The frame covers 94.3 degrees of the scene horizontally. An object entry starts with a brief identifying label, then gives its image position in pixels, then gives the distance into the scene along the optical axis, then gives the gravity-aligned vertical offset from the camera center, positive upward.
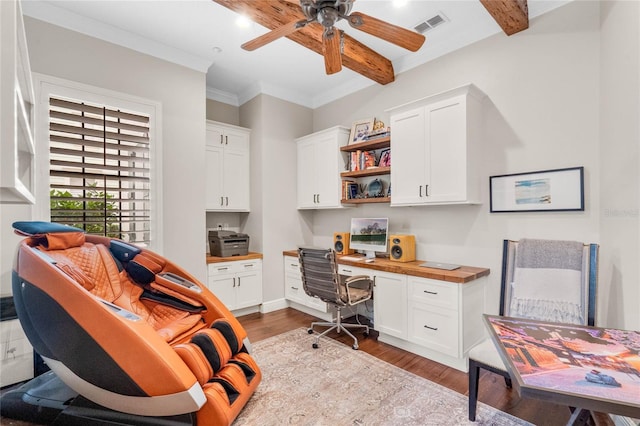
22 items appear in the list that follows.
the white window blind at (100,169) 2.60 +0.41
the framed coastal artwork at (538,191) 2.32 +0.15
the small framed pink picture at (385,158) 3.50 +0.62
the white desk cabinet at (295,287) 3.83 -1.05
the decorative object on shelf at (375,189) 3.64 +0.27
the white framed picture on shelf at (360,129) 3.73 +1.04
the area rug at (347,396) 1.89 -1.33
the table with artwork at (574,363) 0.90 -0.57
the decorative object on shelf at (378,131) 3.48 +0.95
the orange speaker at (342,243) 3.81 -0.41
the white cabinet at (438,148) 2.69 +0.60
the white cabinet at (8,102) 0.81 +0.32
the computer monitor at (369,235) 3.49 -0.30
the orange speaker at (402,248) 3.17 -0.40
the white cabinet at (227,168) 3.91 +0.60
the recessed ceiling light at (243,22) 2.70 +1.77
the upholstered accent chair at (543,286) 1.84 -0.51
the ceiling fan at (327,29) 1.77 +1.21
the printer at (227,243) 3.76 -0.41
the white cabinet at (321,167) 3.87 +0.60
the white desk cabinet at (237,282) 3.64 -0.90
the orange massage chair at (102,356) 1.56 -0.82
